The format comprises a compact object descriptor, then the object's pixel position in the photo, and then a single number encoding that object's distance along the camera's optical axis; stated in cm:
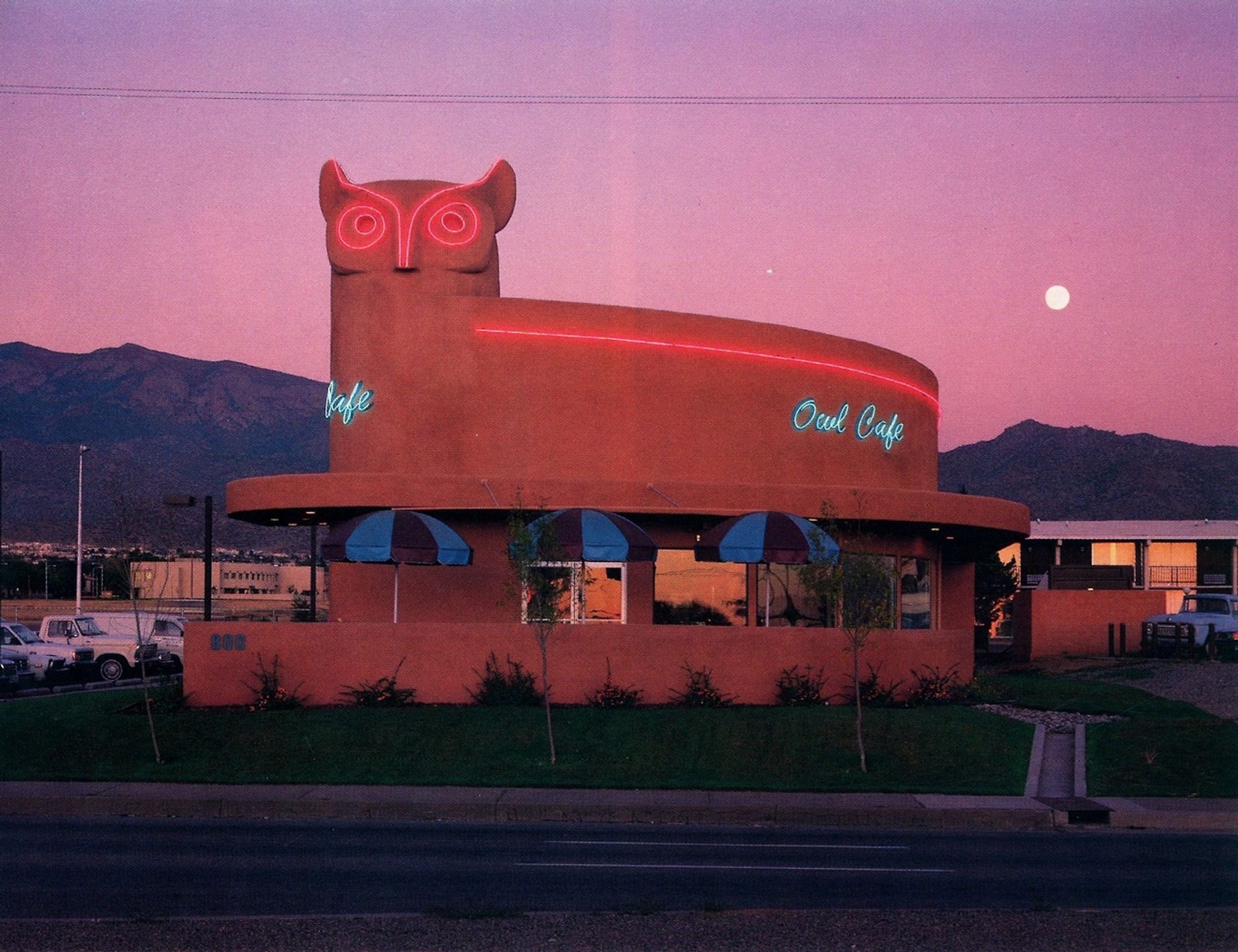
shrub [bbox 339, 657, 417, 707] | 2584
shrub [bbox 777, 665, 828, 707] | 2661
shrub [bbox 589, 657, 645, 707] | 2606
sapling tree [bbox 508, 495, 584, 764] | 2286
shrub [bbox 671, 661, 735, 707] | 2628
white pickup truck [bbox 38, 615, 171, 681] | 3959
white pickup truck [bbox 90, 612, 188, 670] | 4031
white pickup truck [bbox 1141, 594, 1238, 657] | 3969
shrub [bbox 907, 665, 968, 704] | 2734
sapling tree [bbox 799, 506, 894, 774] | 2197
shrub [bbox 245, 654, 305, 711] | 2558
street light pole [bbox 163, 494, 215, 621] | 2806
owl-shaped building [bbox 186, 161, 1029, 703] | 2867
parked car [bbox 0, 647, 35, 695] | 3509
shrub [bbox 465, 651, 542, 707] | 2581
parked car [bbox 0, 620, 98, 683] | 3775
